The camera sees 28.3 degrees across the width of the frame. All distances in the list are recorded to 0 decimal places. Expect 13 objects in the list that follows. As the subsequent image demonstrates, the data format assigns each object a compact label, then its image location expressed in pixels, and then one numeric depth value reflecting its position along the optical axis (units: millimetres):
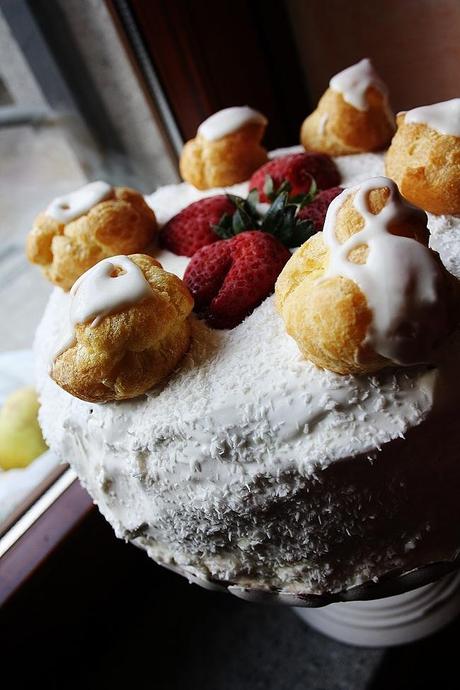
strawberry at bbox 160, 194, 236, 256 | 342
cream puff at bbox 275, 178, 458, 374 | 245
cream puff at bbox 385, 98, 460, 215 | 291
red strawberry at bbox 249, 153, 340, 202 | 347
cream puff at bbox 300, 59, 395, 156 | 355
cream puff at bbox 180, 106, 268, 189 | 368
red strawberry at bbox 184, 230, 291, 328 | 298
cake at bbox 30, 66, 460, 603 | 261
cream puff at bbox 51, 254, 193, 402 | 278
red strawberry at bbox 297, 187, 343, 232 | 318
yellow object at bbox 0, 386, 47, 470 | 429
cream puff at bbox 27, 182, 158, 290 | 337
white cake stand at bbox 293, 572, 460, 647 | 378
